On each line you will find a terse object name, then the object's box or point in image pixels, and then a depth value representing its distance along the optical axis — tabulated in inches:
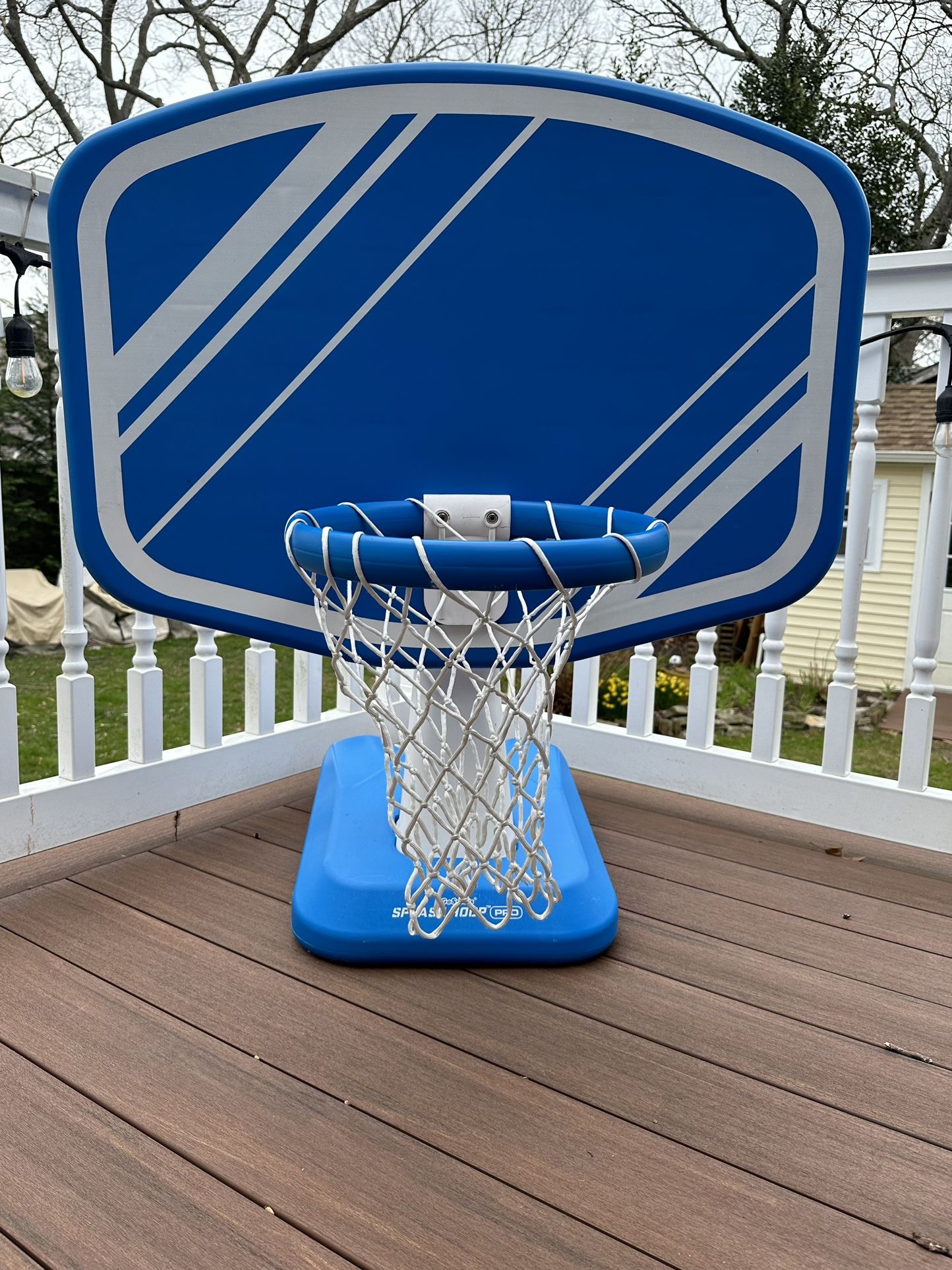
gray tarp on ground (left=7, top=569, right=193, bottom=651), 278.0
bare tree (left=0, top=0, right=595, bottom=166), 368.8
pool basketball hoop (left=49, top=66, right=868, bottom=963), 55.2
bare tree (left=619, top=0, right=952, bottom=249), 393.4
